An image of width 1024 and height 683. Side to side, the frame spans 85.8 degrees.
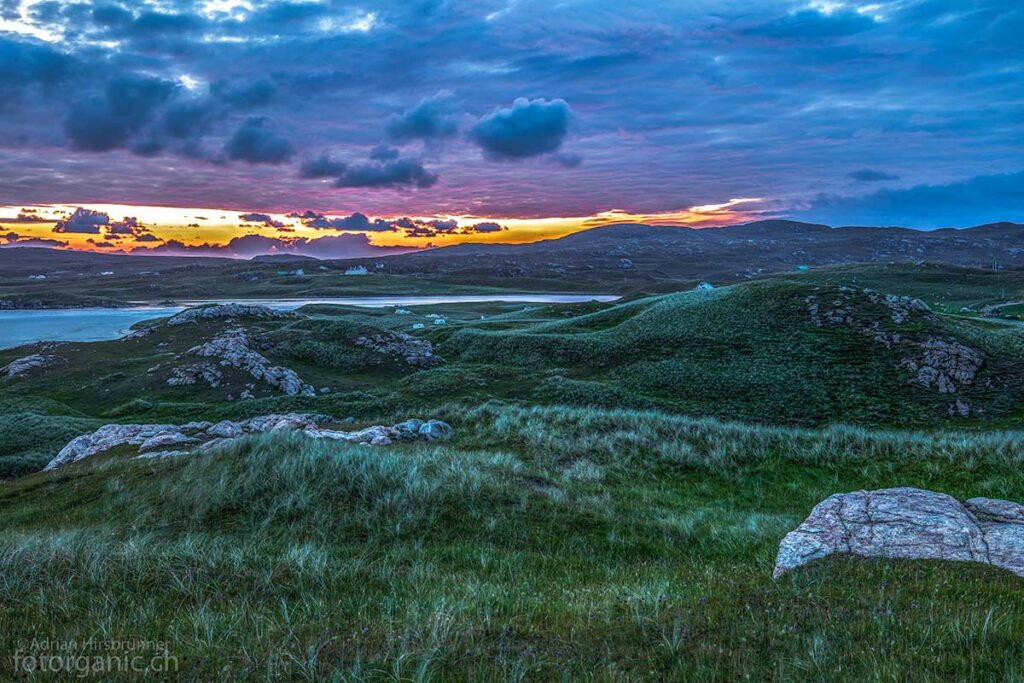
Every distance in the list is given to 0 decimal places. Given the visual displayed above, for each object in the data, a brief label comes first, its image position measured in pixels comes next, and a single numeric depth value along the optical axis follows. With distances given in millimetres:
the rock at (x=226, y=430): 19734
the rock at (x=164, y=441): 17875
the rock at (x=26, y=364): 44500
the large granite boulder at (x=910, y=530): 7668
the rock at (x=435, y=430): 20906
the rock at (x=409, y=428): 20234
